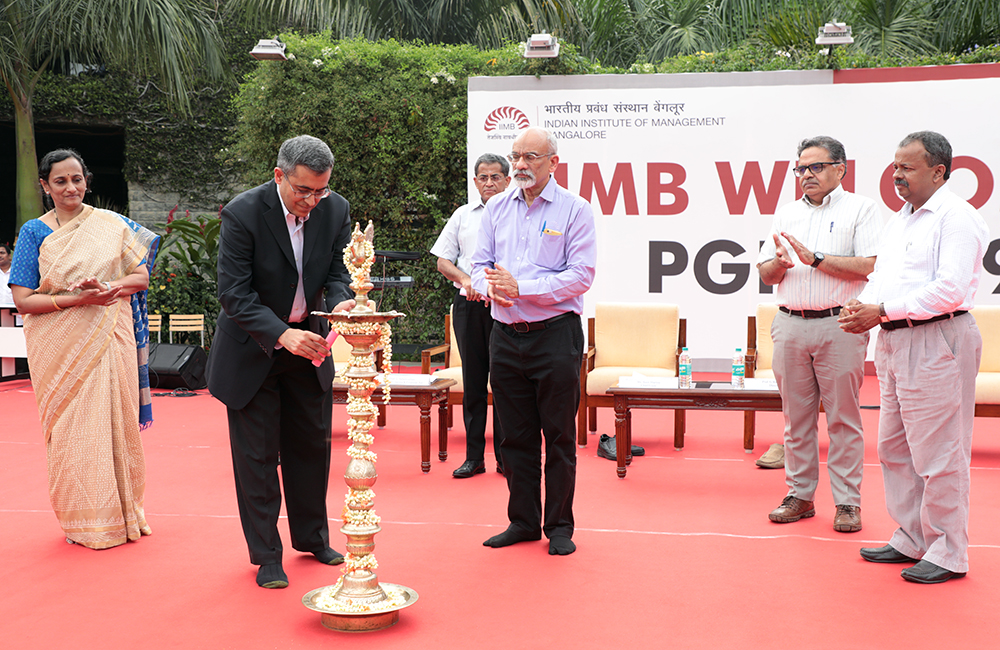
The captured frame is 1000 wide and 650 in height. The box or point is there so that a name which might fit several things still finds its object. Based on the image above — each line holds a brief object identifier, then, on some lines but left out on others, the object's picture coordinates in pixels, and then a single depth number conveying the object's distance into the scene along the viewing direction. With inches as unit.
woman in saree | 139.1
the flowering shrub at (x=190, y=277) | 377.7
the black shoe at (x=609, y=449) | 207.0
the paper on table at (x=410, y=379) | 201.3
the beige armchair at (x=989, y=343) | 203.8
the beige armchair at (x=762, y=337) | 233.3
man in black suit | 112.5
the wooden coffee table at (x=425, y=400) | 193.6
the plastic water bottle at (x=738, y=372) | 199.3
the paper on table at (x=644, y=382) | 199.5
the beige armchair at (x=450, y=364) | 212.8
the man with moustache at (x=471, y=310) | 181.6
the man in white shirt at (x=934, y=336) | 117.1
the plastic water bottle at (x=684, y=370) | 201.5
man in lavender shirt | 133.2
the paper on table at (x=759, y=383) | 196.9
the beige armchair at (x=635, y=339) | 238.2
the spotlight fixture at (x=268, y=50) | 341.7
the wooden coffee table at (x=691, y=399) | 189.2
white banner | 322.0
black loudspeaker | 315.6
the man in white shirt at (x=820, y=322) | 144.9
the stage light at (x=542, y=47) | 324.8
